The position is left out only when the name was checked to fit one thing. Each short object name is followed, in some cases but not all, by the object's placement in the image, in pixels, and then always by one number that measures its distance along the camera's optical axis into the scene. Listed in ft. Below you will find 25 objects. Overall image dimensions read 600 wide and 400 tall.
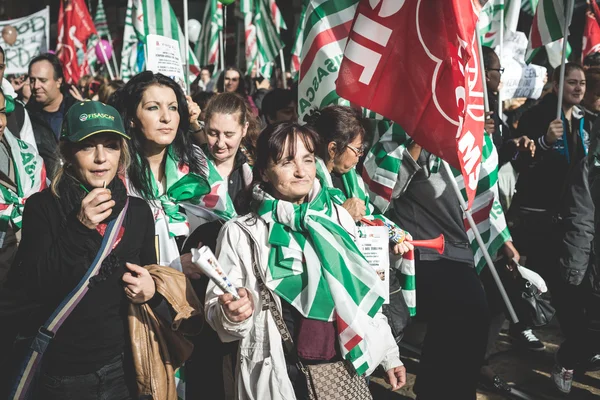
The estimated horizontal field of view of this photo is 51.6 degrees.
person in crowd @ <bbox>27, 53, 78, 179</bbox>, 18.52
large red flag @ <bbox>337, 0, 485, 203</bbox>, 10.28
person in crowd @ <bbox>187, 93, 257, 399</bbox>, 9.71
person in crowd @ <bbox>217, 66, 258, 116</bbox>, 25.00
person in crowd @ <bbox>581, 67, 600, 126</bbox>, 16.22
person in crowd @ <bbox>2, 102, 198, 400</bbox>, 7.37
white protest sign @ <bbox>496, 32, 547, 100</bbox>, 23.54
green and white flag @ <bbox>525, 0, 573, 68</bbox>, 18.06
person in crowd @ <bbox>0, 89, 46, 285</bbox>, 11.30
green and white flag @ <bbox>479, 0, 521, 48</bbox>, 20.63
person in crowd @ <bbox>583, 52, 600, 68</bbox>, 18.06
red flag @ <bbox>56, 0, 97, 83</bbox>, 28.89
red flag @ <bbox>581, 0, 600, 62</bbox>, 23.44
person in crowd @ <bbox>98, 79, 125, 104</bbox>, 22.32
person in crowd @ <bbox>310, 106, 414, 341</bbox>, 10.54
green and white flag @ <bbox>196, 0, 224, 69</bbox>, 31.72
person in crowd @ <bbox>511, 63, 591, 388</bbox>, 15.14
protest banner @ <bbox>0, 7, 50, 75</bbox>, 27.81
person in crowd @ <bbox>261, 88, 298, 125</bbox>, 18.10
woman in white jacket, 7.75
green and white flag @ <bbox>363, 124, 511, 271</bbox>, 11.71
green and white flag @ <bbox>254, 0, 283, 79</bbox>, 31.35
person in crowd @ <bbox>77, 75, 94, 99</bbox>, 33.09
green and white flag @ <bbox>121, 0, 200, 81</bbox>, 20.44
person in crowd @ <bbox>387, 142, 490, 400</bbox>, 11.71
